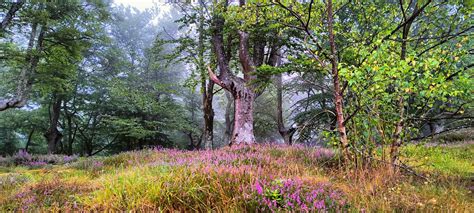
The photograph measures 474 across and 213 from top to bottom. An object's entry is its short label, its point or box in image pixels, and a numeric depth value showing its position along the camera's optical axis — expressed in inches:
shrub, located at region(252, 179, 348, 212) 89.4
